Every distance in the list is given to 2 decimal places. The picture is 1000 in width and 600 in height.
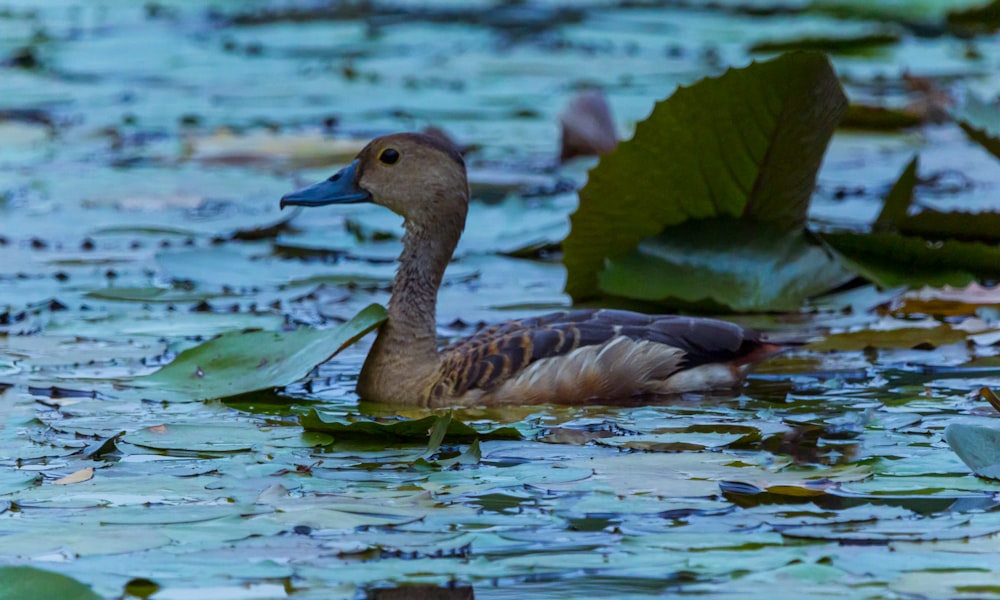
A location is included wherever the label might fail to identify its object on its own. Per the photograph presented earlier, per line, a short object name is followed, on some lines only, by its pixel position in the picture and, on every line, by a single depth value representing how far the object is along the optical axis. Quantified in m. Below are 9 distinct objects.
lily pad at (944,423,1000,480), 7.54
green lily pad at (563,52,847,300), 11.36
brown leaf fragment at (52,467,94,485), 7.65
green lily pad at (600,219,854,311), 11.98
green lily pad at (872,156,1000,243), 13.23
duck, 9.87
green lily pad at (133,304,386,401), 9.62
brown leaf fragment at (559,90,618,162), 17.86
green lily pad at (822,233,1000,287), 12.43
